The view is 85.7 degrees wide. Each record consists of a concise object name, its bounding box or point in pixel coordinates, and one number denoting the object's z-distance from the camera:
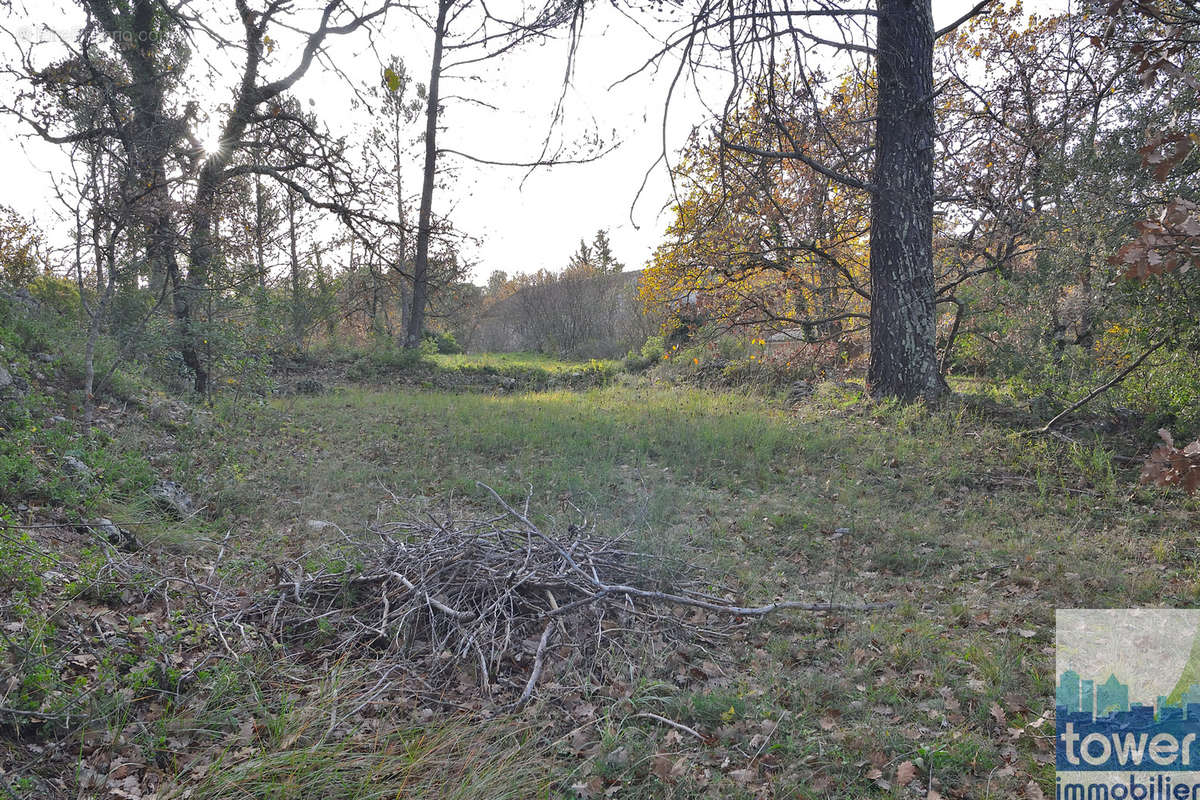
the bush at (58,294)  11.07
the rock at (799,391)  9.93
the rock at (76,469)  5.03
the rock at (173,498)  5.41
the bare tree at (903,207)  7.34
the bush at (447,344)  22.66
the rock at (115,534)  4.44
